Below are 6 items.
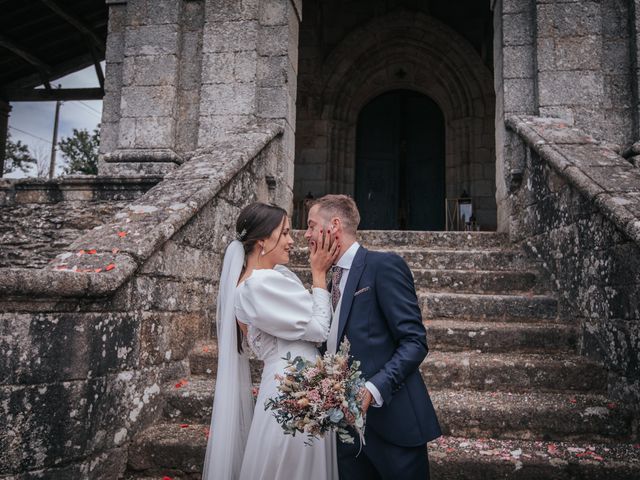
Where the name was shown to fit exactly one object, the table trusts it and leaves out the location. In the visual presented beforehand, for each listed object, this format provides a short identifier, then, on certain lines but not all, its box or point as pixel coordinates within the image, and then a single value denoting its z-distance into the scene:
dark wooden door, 9.45
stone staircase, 2.43
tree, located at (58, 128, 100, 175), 25.81
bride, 1.91
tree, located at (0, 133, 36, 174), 25.88
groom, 1.74
